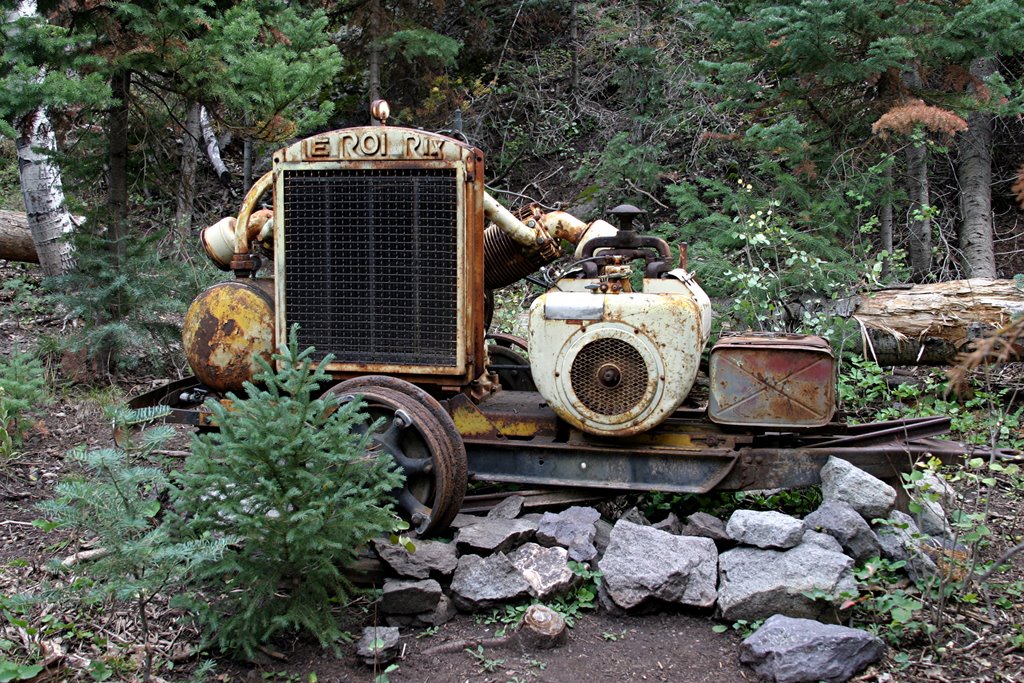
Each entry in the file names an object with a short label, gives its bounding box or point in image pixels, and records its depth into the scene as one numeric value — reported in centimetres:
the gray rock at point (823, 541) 404
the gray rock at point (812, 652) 343
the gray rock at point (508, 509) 466
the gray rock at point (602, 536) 436
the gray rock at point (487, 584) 399
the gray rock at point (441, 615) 393
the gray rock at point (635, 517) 457
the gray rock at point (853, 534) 411
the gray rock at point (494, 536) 424
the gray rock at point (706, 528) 433
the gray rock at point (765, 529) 407
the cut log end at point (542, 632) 376
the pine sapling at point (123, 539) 327
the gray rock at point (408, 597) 389
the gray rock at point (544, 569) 405
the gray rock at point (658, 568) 399
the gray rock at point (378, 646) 362
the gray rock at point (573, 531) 427
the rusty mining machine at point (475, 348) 453
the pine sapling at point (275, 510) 349
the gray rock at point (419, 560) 400
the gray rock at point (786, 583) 381
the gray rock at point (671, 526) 445
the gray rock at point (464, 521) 459
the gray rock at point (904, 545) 399
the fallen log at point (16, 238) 846
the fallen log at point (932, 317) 629
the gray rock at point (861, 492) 426
